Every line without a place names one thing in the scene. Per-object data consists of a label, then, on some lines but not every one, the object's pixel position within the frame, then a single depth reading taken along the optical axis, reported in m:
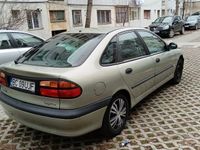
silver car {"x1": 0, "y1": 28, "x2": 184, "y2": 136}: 1.91
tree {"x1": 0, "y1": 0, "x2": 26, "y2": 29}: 9.55
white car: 4.16
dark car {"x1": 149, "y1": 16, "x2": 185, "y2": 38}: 12.55
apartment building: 14.38
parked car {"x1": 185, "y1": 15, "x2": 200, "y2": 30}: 16.85
